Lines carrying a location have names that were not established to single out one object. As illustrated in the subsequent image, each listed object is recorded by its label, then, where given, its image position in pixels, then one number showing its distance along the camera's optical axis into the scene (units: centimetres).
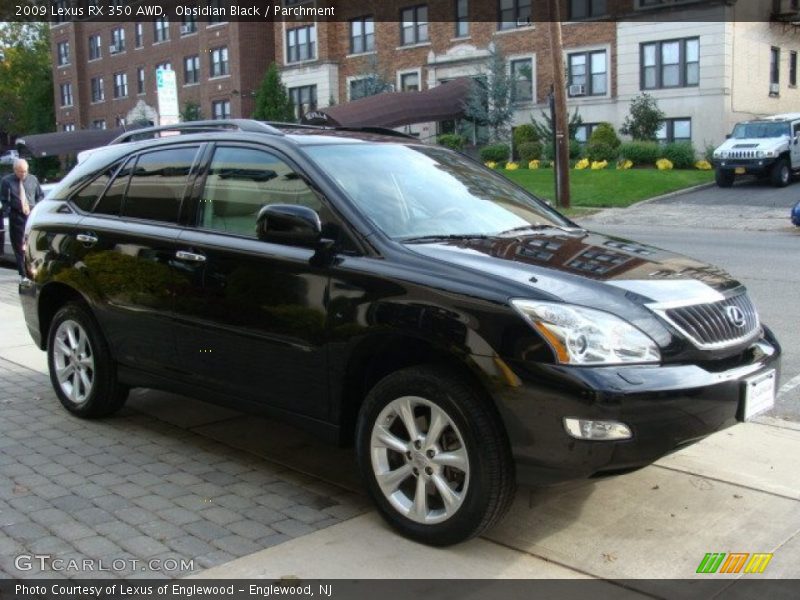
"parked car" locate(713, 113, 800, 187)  2627
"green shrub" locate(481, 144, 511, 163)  3603
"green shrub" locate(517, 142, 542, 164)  3516
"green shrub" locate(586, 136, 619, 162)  3291
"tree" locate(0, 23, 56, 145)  6956
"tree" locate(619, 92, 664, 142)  3372
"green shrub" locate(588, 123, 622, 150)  3388
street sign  1649
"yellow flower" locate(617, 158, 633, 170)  3228
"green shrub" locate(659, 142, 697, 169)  3169
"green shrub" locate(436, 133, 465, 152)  3710
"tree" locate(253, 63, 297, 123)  4656
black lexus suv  345
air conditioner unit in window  3634
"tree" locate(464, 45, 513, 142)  3638
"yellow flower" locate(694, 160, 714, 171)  3156
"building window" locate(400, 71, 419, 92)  4247
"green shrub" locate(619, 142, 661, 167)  3200
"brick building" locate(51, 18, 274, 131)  5012
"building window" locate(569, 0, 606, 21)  3608
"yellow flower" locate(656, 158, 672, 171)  3147
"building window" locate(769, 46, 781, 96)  3603
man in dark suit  1262
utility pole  2272
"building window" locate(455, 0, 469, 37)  4022
